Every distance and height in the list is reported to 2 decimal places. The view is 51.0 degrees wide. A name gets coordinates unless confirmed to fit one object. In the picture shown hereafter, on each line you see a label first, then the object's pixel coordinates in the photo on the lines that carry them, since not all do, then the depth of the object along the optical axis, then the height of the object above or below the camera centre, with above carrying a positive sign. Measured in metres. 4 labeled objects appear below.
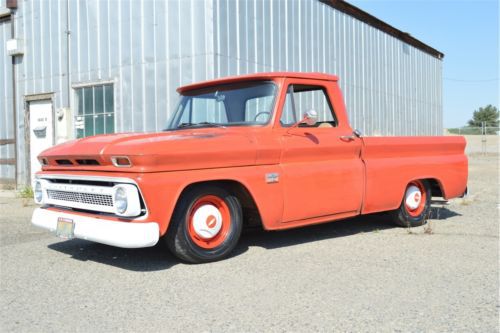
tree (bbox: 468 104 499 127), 79.56 +3.60
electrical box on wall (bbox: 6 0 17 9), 13.13 +3.54
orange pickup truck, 4.43 -0.30
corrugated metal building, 10.16 +1.93
